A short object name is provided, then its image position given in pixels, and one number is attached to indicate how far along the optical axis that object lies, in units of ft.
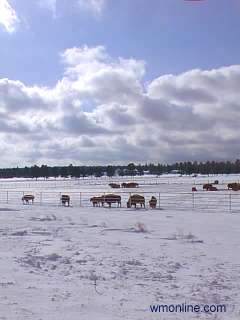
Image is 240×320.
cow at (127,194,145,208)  125.70
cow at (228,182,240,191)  196.34
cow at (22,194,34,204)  145.69
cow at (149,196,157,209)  121.08
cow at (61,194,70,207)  134.31
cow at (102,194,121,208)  129.29
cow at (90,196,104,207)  130.93
